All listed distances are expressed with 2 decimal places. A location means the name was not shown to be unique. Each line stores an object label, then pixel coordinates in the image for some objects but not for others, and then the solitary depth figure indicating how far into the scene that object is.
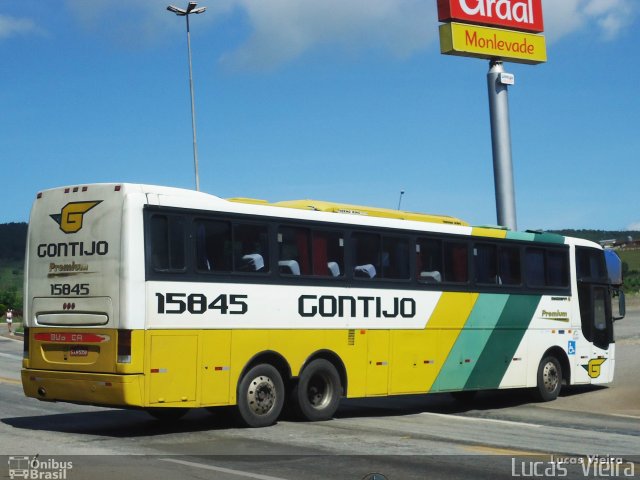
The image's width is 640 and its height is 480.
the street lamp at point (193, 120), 38.49
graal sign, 33.97
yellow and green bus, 13.60
